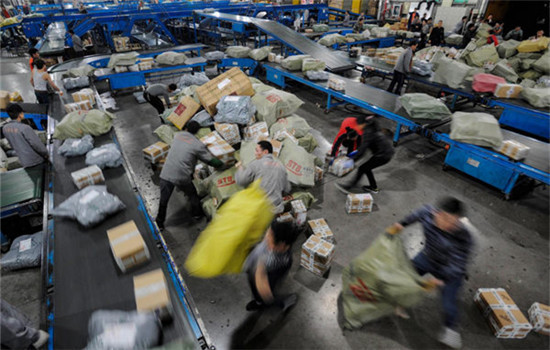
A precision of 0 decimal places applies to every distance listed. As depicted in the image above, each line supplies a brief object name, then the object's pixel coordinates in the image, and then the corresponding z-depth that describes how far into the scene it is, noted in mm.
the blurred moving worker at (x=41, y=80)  5621
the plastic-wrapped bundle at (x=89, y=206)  2650
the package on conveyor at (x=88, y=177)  3122
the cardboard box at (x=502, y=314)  2688
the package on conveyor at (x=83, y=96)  5395
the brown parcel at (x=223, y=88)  5070
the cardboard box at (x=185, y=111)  5180
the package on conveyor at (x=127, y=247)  2248
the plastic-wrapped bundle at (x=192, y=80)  6891
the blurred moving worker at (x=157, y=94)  6113
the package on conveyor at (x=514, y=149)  4160
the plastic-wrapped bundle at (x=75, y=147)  3785
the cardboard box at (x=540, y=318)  2756
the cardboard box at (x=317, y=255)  3208
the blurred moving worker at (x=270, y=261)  2207
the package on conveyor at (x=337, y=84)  6848
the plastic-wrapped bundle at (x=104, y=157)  3518
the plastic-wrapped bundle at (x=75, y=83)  6336
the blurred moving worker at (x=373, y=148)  4155
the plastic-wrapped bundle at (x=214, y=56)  8961
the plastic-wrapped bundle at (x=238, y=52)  9102
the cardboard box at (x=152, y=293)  1902
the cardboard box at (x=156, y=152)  4879
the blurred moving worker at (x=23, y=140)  3555
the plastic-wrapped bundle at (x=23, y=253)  3266
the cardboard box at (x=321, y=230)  3646
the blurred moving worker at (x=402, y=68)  7379
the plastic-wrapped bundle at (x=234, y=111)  4770
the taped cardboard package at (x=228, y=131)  4578
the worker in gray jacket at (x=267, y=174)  3051
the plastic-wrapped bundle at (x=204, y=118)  5051
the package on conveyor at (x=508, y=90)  6438
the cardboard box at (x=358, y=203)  4195
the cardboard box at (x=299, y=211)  3789
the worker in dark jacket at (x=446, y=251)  2320
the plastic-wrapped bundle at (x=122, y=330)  1619
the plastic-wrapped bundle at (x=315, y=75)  7438
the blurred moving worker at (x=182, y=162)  3592
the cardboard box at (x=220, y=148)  4062
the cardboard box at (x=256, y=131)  4733
